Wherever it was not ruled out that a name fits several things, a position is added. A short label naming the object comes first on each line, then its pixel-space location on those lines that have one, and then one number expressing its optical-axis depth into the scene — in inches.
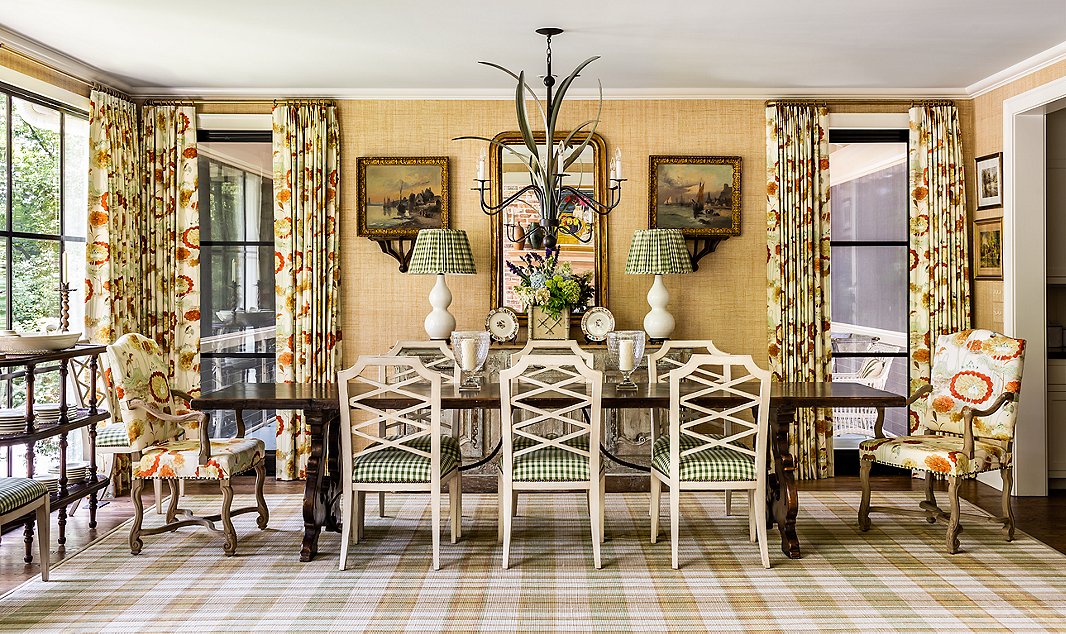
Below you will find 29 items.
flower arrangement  216.2
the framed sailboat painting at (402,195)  229.0
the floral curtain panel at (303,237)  226.2
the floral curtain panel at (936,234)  227.5
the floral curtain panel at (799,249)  228.1
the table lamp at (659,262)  212.7
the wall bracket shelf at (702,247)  230.1
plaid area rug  130.7
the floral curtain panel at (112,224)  207.6
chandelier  156.4
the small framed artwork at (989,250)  216.7
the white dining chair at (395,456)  151.4
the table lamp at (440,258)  211.8
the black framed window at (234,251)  233.6
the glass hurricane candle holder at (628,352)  169.9
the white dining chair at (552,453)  149.7
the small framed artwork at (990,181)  216.1
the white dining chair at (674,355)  195.4
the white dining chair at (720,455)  153.0
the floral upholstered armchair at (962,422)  167.2
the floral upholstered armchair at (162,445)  161.6
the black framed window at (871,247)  235.6
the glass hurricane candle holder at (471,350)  168.4
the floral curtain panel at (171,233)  226.2
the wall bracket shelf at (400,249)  229.5
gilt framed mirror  228.7
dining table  156.7
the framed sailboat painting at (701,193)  229.3
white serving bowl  159.8
